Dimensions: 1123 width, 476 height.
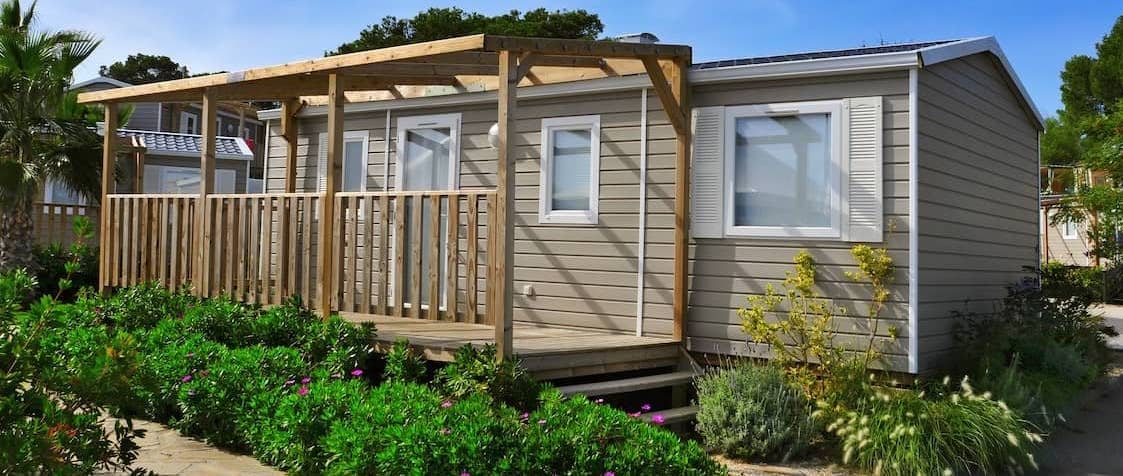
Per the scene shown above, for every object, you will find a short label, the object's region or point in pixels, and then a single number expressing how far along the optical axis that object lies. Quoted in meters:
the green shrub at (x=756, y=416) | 5.54
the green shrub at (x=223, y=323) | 6.13
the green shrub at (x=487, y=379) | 5.09
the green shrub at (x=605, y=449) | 3.93
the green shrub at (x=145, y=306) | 6.77
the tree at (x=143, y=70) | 36.88
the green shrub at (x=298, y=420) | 4.38
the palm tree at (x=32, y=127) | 10.23
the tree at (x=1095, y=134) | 12.77
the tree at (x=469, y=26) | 29.31
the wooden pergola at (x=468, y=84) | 5.30
